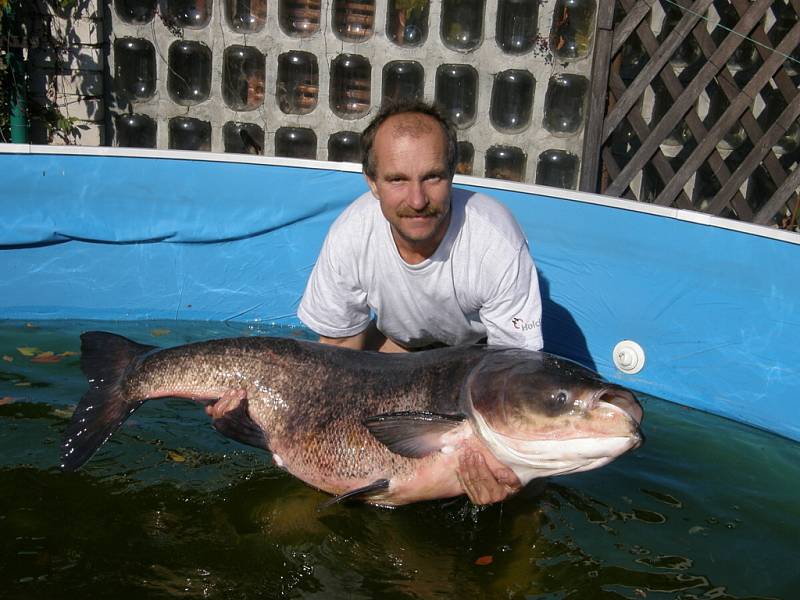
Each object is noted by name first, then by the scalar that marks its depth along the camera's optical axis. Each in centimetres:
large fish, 270
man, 350
